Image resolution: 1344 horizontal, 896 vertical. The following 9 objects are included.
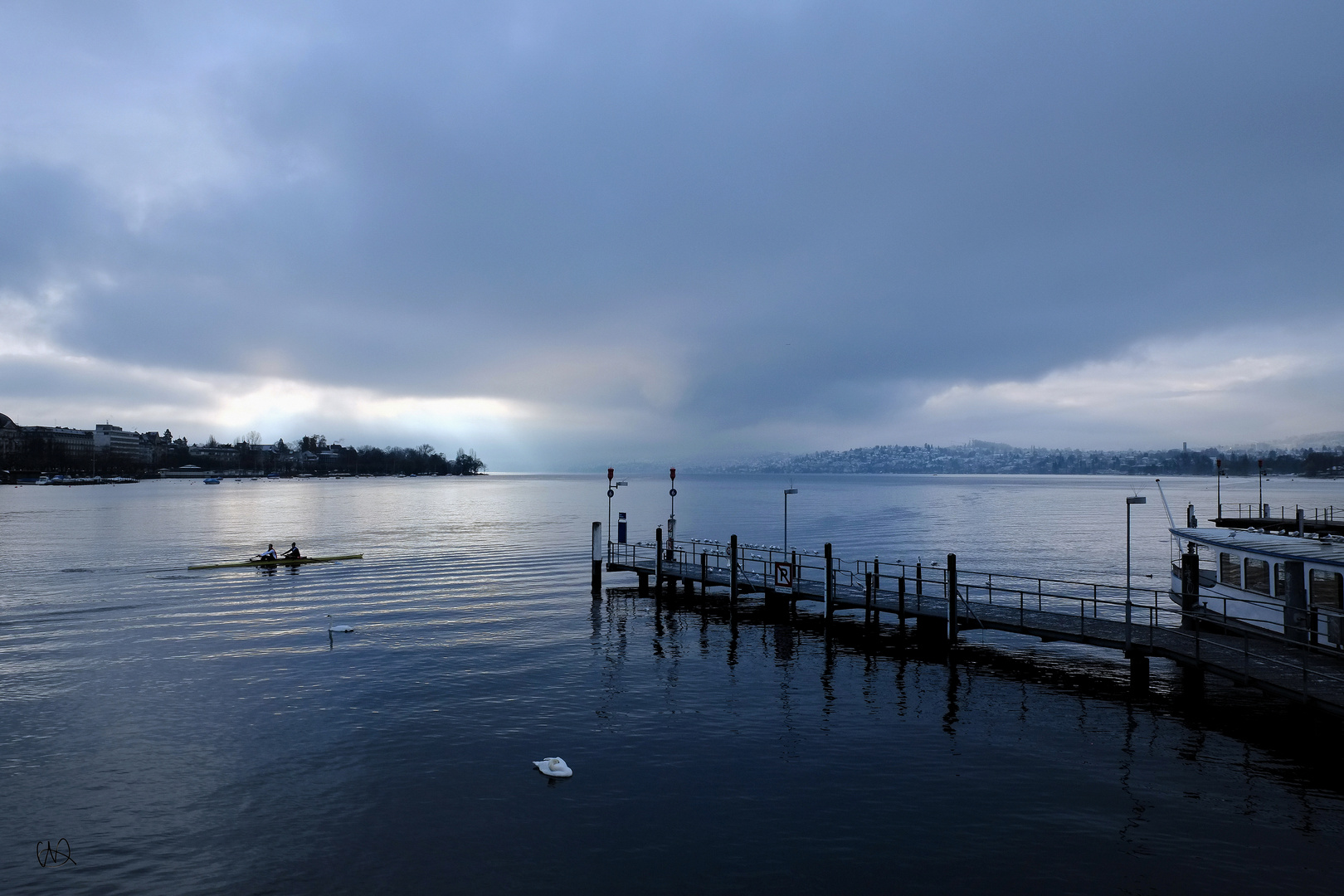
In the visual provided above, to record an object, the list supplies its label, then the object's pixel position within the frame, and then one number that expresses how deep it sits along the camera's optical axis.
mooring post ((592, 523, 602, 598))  45.16
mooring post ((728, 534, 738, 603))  39.22
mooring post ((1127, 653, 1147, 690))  25.30
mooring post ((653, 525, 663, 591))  44.00
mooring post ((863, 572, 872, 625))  33.94
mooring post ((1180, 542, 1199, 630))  29.39
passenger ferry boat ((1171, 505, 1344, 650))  23.64
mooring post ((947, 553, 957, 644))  29.66
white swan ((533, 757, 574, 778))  18.64
